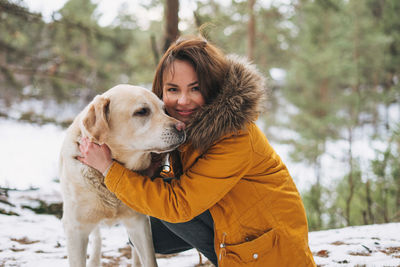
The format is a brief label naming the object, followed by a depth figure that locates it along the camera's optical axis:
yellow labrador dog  2.06
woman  1.83
